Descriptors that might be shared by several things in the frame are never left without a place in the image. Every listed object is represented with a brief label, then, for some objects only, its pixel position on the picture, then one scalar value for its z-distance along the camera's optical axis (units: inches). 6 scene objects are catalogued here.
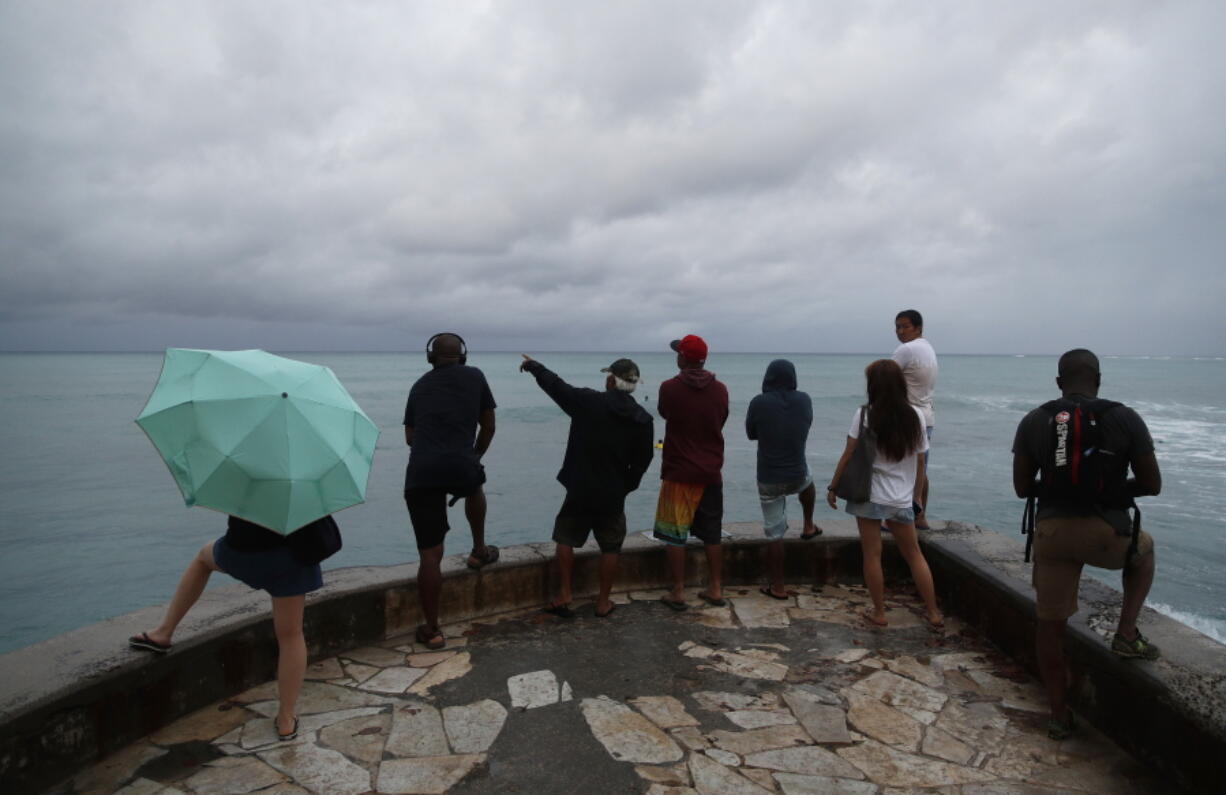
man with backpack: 123.8
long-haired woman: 182.9
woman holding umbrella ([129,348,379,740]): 110.6
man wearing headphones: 170.4
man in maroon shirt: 200.1
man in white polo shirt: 210.8
